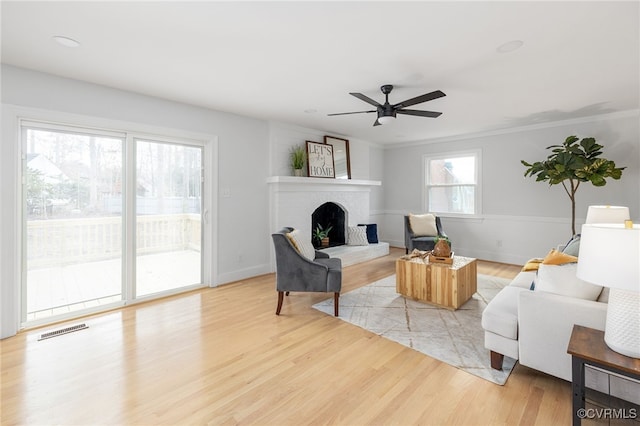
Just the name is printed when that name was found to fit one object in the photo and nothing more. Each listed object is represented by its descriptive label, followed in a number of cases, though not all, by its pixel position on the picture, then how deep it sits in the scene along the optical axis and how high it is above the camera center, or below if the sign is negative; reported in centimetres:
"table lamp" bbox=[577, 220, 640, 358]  127 -27
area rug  232 -109
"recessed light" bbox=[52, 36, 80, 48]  226 +131
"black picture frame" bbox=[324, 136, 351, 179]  576 +110
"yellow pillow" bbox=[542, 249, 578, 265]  202 -32
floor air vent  269 -109
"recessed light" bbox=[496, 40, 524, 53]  232 +131
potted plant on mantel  500 +88
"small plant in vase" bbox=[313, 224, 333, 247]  569 -45
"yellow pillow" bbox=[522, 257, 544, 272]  325 -58
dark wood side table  136 -69
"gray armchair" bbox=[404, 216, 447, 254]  512 -49
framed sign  526 +94
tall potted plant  395 +62
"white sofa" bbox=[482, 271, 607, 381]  178 -75
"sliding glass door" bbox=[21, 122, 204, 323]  294 -7
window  589 +59
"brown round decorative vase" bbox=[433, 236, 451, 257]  354 -43
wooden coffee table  325 -78
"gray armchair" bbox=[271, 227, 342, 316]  313 -64
